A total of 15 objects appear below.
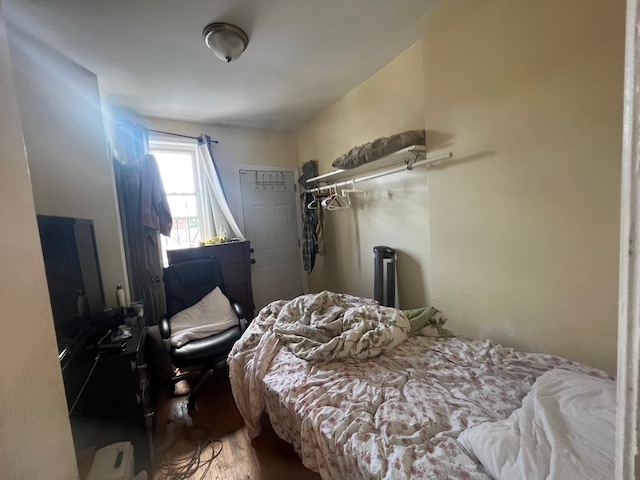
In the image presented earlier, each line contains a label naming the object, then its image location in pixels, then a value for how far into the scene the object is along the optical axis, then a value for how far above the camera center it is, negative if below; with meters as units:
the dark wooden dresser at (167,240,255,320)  2.85 -0.45
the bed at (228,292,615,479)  0.74 -0.74
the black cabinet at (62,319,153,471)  1.22 -0.84
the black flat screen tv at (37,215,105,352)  1.19 -0.19
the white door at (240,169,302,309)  3.52 -0.10
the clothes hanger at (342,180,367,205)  2.80 +0.27
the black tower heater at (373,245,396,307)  2.33 -0.54
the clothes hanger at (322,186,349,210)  2.82 +0.20
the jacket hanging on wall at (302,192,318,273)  3.20 -0.14
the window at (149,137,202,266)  3.02 +0.53
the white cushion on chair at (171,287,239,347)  2.19 -0.85
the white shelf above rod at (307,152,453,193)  1.71 +0.36
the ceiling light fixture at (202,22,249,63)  1.68 +1.26
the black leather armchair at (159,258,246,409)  1.97 -0.75
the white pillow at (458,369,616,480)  0.64 -0.64
